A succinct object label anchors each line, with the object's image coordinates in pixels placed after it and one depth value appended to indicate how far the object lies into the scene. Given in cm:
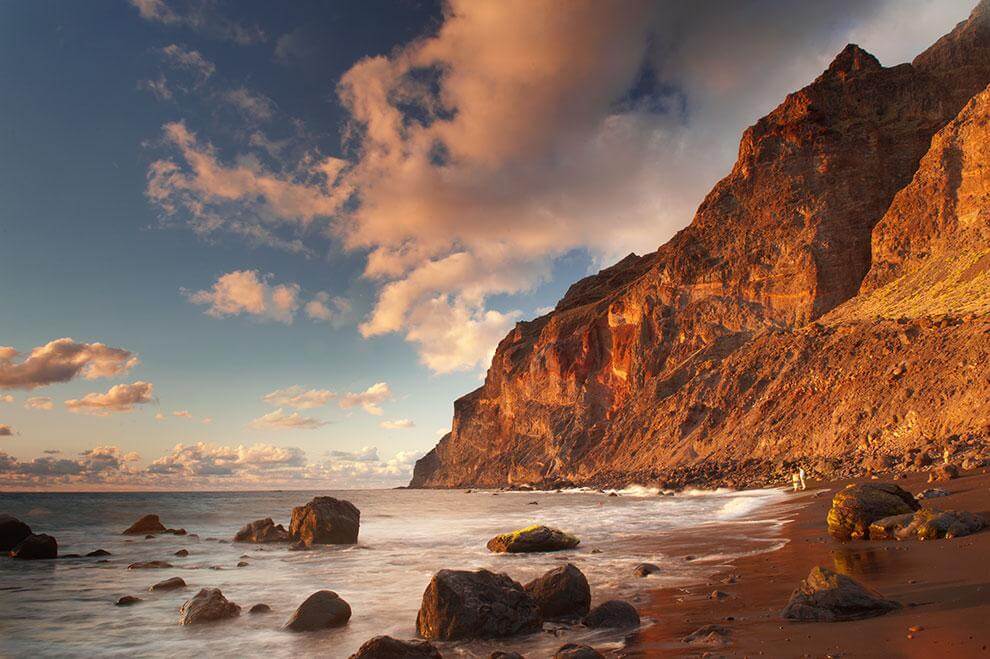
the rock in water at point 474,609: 825
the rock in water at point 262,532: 2591
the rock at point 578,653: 608
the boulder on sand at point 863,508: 1186
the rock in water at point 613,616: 790
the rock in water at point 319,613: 948
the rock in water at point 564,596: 901
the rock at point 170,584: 1419
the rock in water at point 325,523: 2372
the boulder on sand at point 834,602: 642
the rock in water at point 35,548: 2089
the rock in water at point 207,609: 1046
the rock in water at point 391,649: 665
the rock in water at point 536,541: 1759
